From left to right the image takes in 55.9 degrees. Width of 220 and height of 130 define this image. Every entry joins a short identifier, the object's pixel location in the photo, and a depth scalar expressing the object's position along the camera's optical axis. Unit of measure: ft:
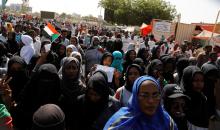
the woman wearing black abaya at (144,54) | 15.02
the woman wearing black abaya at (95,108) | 7.03
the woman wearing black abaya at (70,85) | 7.70
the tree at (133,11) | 84.34
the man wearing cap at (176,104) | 6.83
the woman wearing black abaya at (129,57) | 13.74
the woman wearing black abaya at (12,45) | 16.19
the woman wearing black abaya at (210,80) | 9.33
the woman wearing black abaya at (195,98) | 7.87
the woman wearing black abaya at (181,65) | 11.88
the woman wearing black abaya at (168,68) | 11.01
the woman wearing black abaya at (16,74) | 8.79
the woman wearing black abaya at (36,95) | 7.79
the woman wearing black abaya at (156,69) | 10.52
